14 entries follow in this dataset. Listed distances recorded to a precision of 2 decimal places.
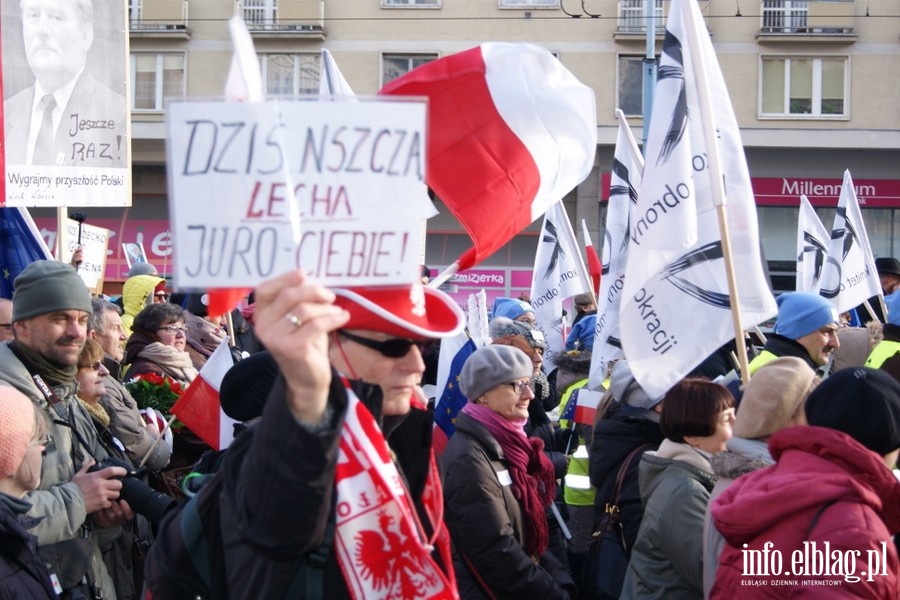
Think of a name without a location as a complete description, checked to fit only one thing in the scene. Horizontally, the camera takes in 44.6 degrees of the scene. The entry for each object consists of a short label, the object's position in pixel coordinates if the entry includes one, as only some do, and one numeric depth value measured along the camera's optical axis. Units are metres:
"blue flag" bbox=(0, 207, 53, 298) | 5.81
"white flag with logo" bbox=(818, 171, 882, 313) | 10.36
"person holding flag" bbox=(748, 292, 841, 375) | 5.96
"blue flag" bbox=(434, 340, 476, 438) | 5.62
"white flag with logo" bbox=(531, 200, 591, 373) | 10.53
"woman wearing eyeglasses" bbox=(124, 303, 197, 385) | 5.98
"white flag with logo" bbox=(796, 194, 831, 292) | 11.89
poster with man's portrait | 5.91
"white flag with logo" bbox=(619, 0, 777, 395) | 4.48
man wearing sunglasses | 1.87
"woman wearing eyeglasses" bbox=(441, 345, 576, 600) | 4.39
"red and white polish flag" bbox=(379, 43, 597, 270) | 3.86
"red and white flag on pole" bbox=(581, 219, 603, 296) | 13.47
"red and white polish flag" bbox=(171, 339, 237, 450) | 4.79
